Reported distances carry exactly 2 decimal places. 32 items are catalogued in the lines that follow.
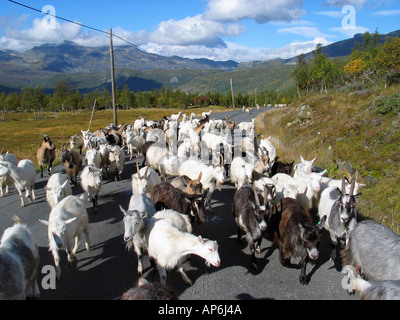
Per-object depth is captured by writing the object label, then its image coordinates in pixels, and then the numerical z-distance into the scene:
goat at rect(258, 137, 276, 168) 12.75
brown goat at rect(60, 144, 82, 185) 11.70
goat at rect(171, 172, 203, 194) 8.08
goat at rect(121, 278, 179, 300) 3.59
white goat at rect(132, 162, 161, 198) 8.49
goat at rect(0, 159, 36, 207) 10.09
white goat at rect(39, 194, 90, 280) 5.70
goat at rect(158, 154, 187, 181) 11.37
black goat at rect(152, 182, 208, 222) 6.86
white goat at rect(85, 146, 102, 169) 12.00
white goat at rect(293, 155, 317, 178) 9.65
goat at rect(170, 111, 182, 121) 25.39
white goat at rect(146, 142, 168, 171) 12.79
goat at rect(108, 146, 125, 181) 12.64
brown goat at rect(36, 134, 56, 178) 13.70
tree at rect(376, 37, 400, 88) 21.97
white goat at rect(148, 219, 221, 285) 4.98
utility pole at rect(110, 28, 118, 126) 22.57
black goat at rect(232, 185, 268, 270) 6.01
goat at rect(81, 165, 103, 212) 9.23
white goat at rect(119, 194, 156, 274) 5.52
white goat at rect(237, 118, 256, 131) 23.59
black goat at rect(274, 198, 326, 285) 5.38
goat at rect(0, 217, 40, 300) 4.21
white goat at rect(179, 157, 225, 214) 9.27
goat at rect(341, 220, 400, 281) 4.65
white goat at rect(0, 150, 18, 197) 10.47
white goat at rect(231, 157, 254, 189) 9.70
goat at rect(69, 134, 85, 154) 16.80
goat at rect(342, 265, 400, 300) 3.57
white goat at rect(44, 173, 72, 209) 7.88
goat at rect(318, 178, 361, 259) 6.07
